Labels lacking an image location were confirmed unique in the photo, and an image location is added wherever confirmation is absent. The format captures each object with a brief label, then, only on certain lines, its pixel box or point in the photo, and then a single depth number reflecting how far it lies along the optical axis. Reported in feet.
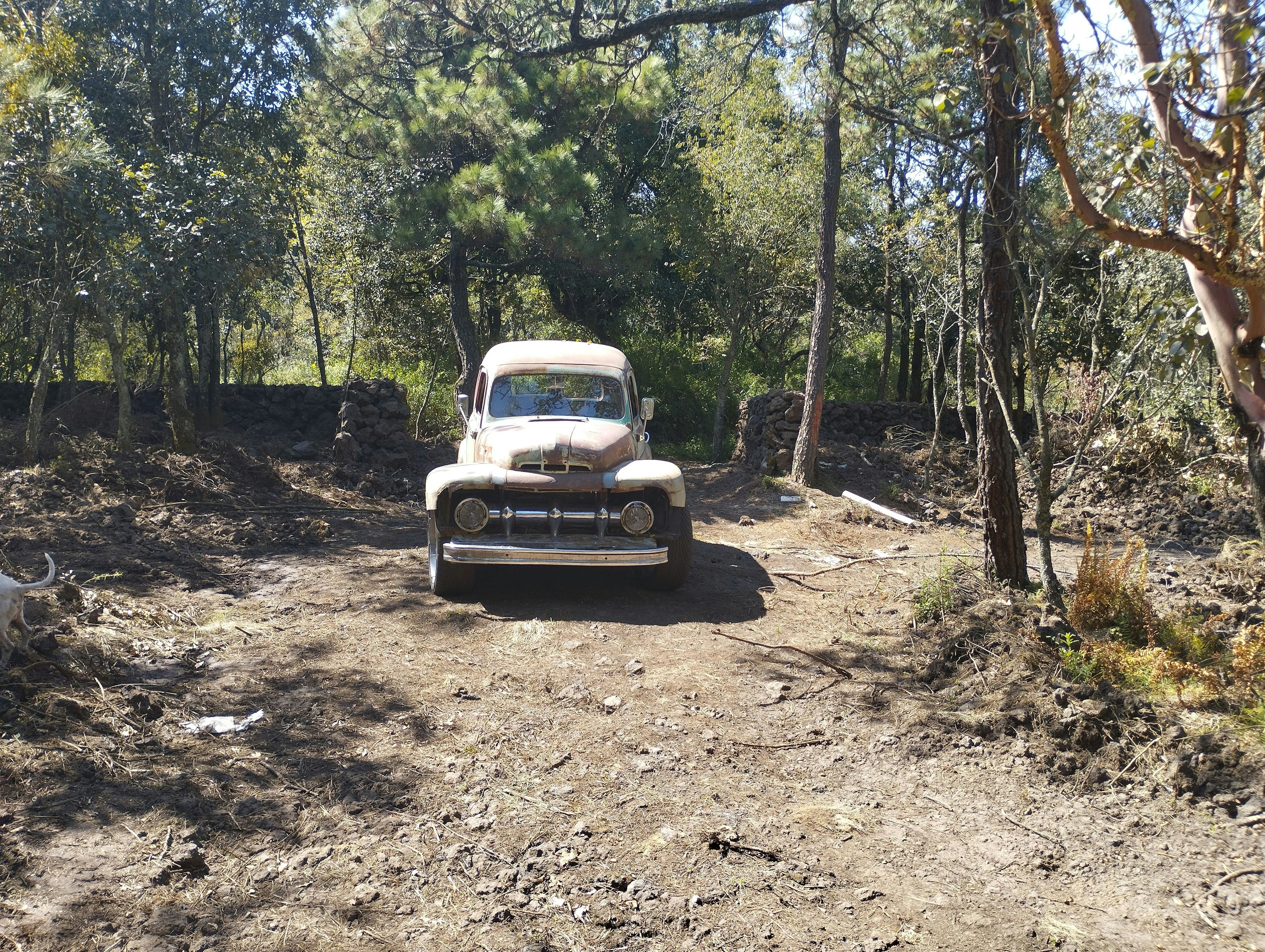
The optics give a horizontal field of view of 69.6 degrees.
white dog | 14.11
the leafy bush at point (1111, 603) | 17.35
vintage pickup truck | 20.77
